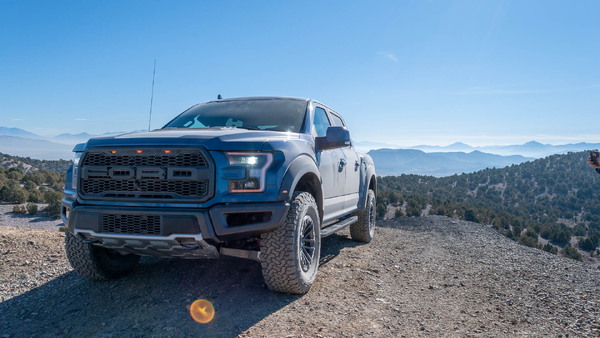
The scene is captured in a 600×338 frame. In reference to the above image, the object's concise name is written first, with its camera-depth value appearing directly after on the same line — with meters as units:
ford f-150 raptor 3.41
